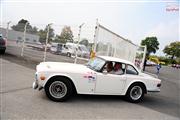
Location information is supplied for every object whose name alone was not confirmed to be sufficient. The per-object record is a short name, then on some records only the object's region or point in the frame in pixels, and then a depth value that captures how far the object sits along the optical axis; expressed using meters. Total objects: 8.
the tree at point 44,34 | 13.30
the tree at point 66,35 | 12.77
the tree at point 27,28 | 14.57
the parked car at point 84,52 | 12.59
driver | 6.37
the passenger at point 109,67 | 6.22
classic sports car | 5.56
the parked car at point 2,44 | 13.54
